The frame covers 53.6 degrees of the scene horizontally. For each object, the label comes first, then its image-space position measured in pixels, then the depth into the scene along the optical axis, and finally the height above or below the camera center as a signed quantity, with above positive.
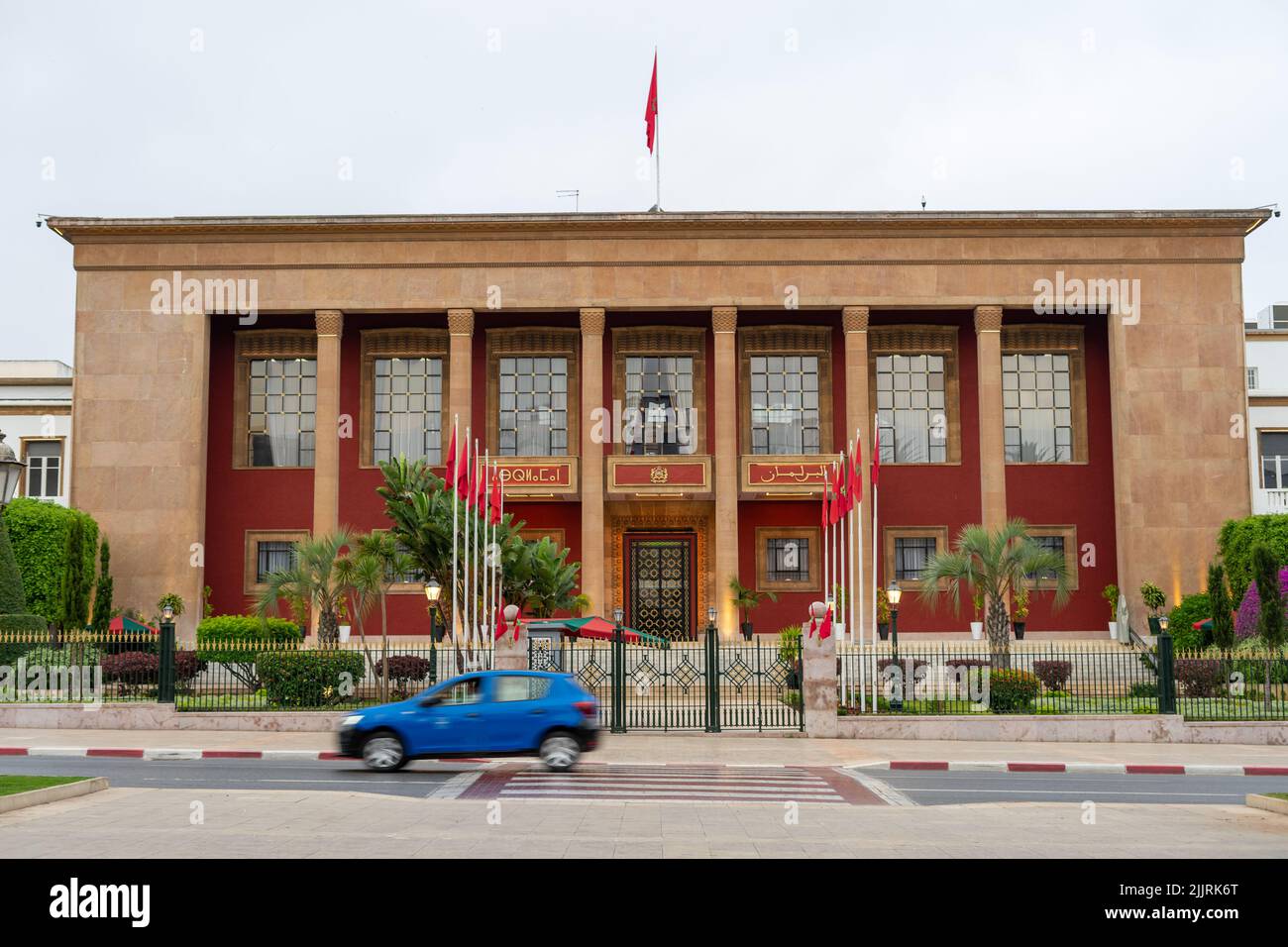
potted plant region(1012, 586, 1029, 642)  39.38 -1.17
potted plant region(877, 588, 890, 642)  40.25 -1.21
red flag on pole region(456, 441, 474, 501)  29.94 +2.25
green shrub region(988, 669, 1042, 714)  24.33 -2.19
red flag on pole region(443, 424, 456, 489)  30.05 +2.50
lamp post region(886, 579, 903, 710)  24.61 -1.40
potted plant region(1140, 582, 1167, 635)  39.12 -0.67
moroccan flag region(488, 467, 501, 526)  36.38 +2.25
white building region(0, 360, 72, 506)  46.38 +5.10
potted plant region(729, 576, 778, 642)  40.28 -0.73
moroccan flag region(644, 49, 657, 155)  42.06 +15.19
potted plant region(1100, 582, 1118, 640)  40.69 -0.73
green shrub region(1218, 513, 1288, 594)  36.06 +1.01
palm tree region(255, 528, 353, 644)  30.02 -0.09
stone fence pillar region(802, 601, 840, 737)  22.87 -1.95
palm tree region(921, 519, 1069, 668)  28.30 +0.27
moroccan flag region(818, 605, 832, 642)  22.42 -0.92
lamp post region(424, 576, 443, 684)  29.48 -0.39
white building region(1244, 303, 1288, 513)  43.12 +4.55
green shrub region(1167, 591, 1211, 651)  37.31 -1.24
